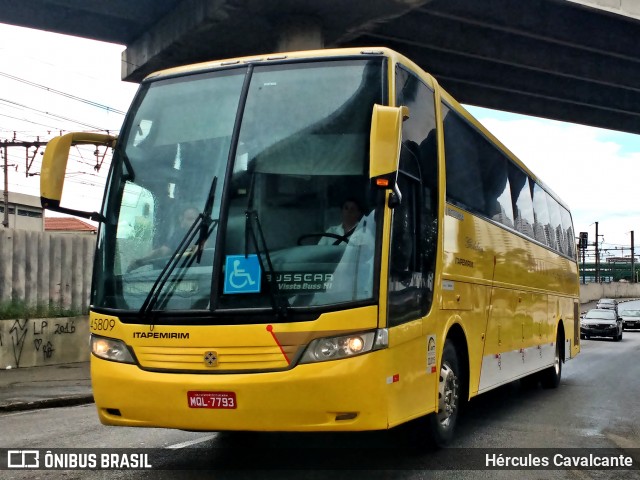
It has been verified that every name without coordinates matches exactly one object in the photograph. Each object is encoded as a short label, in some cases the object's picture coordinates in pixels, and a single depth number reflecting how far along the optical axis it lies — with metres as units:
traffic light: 23.16
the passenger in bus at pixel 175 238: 5.89
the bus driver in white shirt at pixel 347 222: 5.71
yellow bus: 5.49
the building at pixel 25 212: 63.94
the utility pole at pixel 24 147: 38.72
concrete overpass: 20.59
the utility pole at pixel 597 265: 95.44
